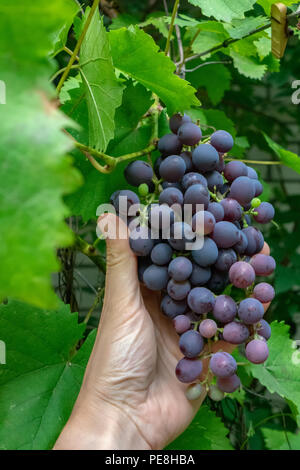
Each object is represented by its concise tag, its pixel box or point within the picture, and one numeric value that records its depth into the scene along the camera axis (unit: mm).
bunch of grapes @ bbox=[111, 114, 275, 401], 559
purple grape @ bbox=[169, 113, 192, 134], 639
